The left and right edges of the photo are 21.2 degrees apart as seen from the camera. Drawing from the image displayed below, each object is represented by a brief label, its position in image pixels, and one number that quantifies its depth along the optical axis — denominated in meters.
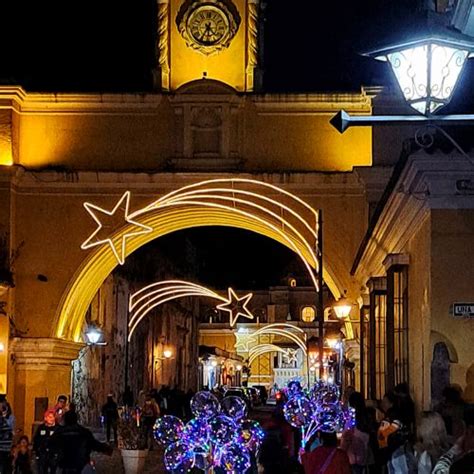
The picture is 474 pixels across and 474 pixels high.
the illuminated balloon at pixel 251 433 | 14.09
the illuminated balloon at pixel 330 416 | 16.42
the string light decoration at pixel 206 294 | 34.15
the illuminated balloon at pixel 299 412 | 16.69
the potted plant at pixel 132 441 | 23.55
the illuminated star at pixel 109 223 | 29.56
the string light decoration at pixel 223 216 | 29.34
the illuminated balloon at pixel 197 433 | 13.48
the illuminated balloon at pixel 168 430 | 13.99
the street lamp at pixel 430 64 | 8.11
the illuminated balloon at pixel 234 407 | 15.54
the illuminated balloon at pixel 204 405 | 14.88
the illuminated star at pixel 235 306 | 33.91
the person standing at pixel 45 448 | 14.95
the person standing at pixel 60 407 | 20.02
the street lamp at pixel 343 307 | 28.08
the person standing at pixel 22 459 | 17.64
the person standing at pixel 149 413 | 30.12
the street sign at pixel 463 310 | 14.17
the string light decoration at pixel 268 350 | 96.06
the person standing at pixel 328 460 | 11.95
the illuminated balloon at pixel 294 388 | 21.24
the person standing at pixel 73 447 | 14.46
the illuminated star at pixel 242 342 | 95.56
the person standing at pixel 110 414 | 33.47
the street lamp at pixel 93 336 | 33.72
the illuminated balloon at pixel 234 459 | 13.24
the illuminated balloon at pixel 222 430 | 13.40
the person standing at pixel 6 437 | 17.28
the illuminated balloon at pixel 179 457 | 13.50
